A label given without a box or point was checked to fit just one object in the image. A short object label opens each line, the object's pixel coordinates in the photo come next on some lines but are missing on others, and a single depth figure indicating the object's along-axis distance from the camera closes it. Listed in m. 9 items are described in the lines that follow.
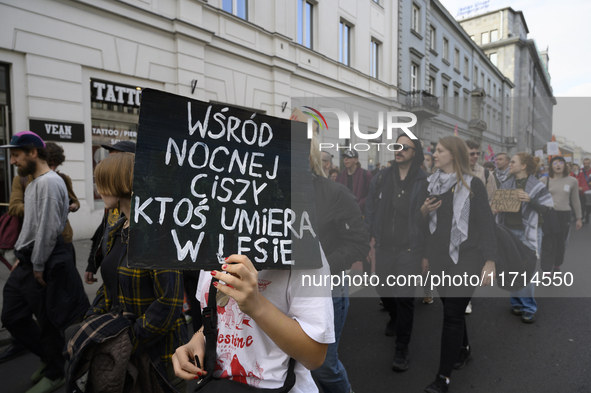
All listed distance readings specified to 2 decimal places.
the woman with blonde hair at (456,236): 2.69
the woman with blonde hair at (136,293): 1.75
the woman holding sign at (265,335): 1.06
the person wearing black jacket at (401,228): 3.15
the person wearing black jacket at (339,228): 2.39
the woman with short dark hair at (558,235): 4.78
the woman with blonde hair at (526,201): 3.66
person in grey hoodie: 2.66
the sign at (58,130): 6.92
